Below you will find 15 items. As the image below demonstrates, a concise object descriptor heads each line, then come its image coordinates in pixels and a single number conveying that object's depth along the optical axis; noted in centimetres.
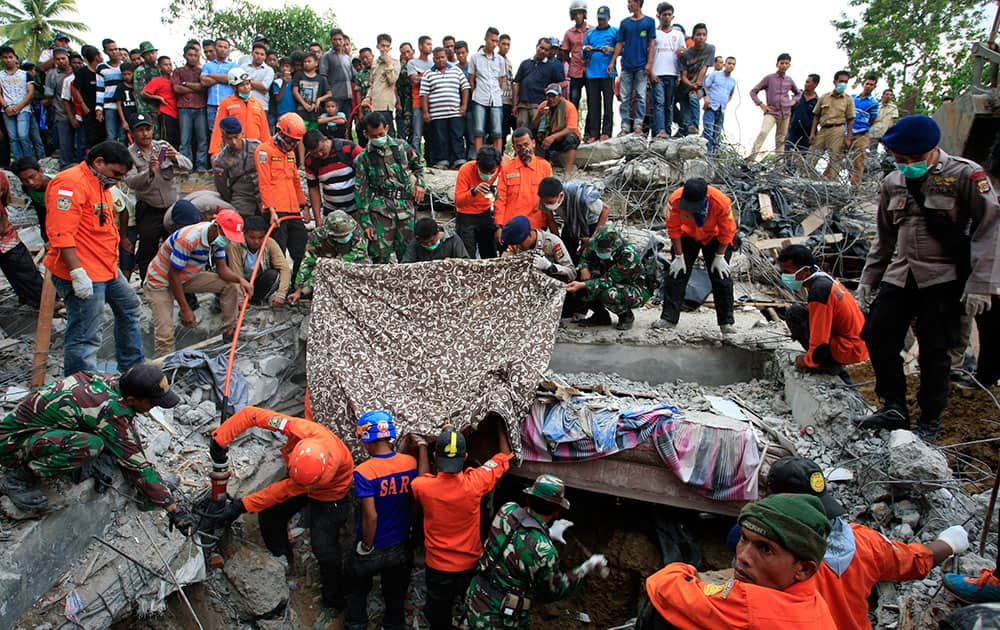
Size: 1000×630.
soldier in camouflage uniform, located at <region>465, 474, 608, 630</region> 388
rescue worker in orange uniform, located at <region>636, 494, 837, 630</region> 224
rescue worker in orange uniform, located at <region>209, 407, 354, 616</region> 427
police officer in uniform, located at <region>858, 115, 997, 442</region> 384
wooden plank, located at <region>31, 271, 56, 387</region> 526
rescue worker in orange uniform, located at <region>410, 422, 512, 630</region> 416
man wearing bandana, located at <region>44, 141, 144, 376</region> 467
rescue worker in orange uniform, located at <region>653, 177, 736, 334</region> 582
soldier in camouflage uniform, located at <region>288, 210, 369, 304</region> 611
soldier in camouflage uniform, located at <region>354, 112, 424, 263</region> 660
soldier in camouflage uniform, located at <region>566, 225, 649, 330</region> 621
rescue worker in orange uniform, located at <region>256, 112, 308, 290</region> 658
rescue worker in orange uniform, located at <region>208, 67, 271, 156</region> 772
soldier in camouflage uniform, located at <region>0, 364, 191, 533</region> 370
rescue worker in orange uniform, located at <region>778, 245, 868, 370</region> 470
